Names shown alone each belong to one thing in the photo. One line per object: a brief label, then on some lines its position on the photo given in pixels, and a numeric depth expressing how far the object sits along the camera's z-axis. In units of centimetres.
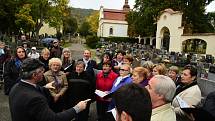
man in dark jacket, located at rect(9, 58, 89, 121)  185
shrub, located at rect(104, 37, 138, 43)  3554
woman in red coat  362
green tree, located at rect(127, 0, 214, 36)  2427
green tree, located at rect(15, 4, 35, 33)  1963
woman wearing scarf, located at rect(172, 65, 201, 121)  258
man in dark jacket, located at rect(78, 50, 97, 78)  422
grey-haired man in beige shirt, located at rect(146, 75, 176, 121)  174
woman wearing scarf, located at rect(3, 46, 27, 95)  378
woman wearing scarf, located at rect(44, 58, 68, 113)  333
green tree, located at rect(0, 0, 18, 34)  2019
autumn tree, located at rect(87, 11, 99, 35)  5424
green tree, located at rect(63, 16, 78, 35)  4778
